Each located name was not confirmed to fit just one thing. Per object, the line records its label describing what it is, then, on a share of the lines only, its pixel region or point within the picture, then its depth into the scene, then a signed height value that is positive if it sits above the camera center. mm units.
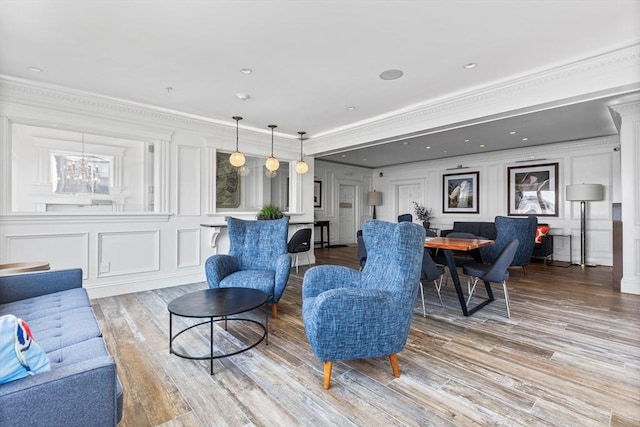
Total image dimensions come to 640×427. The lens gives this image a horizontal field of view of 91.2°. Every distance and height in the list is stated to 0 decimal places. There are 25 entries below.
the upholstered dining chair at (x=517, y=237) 4859 -337
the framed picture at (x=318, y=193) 8797 +589
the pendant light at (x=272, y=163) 4961 +806
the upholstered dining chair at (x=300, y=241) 5156 -456
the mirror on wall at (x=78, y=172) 3674 +536
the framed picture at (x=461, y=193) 7840 +589
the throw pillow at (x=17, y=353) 975 -457
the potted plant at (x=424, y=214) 8680 +29
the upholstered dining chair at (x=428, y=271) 3232 -586
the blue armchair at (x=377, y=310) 1875 -589
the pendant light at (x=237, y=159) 4566 +803
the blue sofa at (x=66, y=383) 961 -638
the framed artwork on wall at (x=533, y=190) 6691 +577
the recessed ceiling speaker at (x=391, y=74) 3209 +1470
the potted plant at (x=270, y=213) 5203 +17
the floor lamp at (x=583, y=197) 5648 +354
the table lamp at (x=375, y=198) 9641 +517
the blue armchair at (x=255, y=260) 3062 -496
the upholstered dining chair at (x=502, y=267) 3119 -516
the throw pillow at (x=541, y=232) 6176 -321
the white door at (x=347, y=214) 9516 +17
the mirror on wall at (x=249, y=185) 5258 +525
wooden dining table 3225 -365
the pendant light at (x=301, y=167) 5400 +818
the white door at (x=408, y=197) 9156 +537
